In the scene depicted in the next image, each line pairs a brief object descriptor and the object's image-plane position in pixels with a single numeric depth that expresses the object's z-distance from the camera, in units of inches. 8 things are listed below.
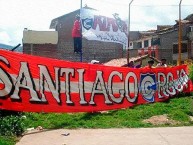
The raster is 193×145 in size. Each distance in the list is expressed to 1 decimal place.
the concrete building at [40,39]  822.6
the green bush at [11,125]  191.6
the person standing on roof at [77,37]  330.8
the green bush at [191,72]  345.0
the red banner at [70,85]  211.9
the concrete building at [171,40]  1047.3
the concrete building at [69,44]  620.2
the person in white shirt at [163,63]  347.5
